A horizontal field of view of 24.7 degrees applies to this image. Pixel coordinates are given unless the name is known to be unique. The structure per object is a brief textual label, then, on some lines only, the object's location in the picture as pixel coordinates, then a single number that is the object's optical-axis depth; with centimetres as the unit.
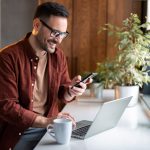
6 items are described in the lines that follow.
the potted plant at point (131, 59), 215
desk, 141
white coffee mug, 139
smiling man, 166
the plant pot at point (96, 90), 239
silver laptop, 149
